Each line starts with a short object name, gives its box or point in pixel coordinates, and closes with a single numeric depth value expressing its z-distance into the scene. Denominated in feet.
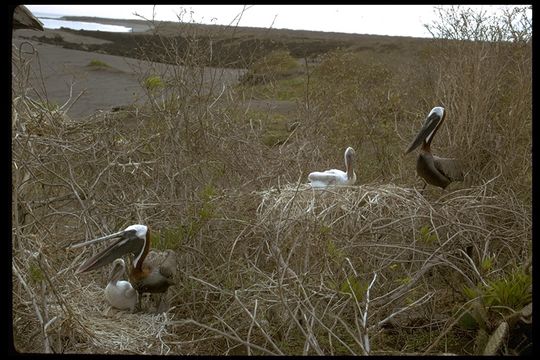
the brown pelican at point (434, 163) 18.56
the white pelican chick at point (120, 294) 13.83
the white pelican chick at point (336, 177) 18.72
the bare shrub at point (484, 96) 15.74
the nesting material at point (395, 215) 13.83
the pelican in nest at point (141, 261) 14.03
